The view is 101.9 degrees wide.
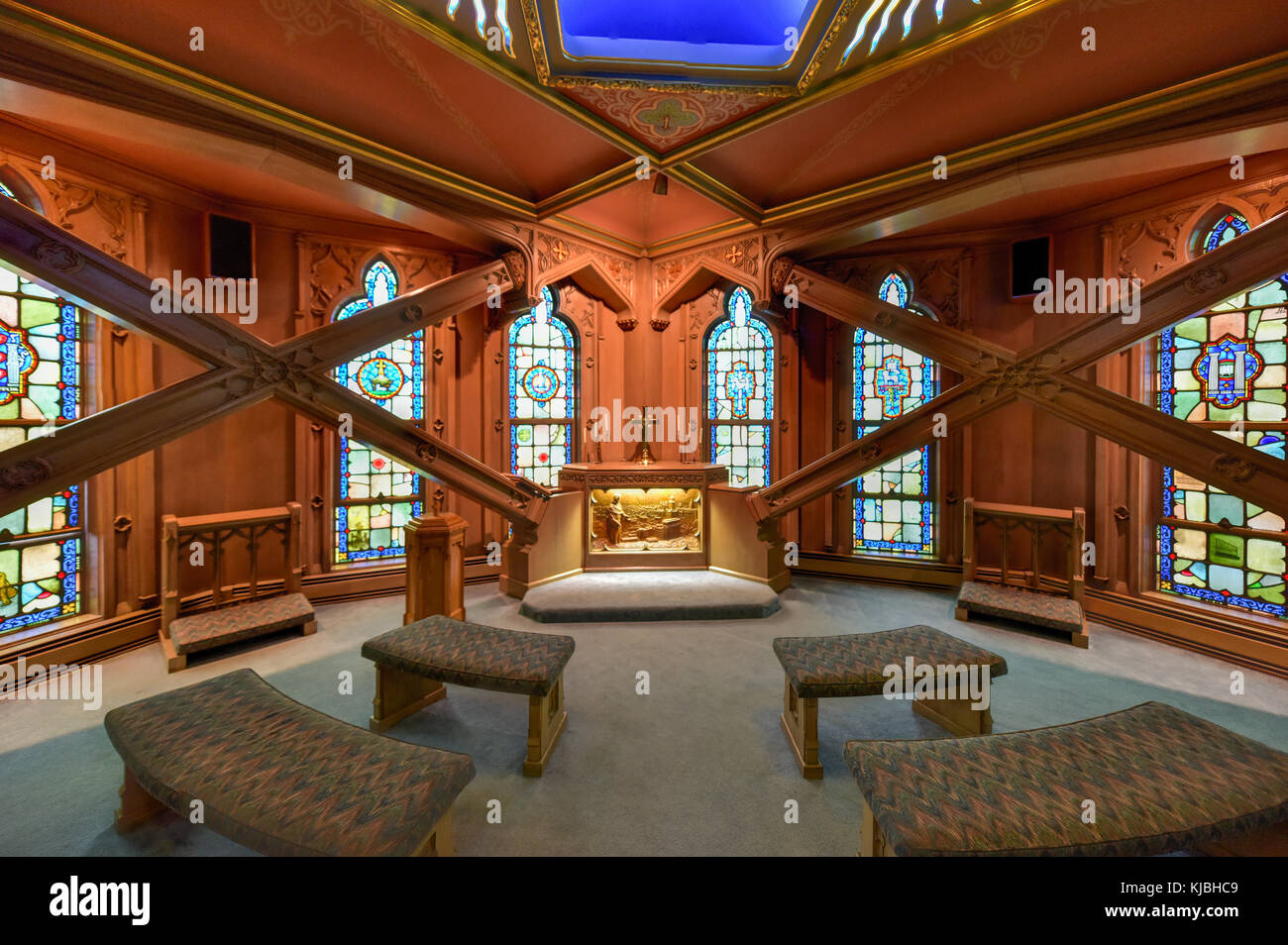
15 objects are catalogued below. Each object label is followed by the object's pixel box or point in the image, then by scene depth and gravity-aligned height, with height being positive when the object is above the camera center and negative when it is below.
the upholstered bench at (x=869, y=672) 3.08 -1.21
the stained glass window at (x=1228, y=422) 4.84 +0.48
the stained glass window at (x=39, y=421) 4.39 +0.44
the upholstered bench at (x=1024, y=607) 5.04 -1.38
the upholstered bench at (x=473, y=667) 3.11 -1.20
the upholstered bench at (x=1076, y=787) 1.89 -1.28
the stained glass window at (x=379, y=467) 6.66 +0.08
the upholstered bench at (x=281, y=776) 1.89 -1.25
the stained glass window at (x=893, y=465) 7.13 +0.11
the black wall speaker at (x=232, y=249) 5.59 +2.44
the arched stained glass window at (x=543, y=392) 7.82 +1.23
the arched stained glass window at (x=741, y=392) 8.13 +1.28
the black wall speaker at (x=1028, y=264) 6.18 +2.49
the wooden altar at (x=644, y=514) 6.99 -0.57
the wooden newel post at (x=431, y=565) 4.84 -0.87
